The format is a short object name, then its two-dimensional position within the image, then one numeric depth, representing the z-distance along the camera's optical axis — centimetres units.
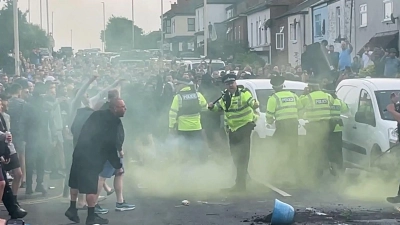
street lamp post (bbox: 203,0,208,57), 3671
